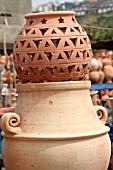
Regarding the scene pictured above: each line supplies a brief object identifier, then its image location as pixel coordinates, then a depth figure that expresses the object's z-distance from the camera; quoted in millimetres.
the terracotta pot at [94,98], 6168
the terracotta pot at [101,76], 8969
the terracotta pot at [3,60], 8616
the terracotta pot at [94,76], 8853
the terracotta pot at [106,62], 9401
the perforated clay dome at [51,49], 2783
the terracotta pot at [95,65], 8930
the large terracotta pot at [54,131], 2656
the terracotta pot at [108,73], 9195
